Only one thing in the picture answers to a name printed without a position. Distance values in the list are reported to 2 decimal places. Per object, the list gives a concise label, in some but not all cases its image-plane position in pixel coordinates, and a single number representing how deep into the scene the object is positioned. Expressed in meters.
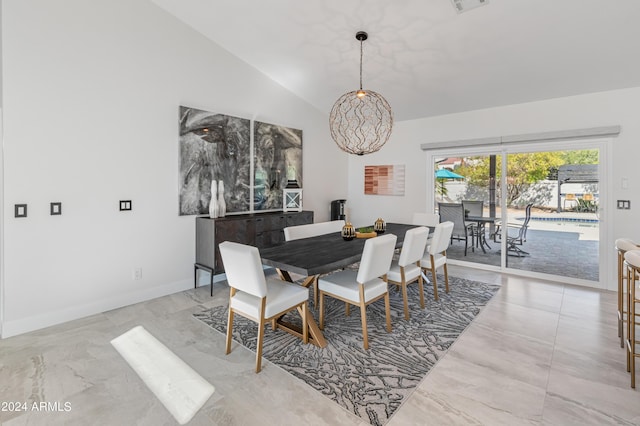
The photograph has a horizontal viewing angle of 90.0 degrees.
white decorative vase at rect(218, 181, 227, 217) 4.04
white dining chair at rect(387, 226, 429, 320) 3.07
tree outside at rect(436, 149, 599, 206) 4.29
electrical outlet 3.50
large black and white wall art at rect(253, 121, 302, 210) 4.65
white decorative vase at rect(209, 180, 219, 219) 3.93
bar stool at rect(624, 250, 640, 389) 1.91
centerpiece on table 3.45
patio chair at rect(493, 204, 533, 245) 4.62
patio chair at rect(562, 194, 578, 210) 4.27
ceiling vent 2.80
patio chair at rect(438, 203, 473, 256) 5.14
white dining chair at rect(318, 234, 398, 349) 2.51
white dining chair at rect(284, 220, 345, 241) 3.47
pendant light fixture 5.09
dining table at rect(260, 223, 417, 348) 2.35
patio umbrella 5.21
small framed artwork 5.75
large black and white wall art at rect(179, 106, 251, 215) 3.83
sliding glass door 4.20
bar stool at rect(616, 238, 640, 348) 2.43
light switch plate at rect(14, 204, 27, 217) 2.73
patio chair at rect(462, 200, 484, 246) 5.00
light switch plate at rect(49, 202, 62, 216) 2.91
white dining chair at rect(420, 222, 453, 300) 3.57
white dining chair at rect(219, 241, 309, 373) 2.17
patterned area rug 1.99
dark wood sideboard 3.78
